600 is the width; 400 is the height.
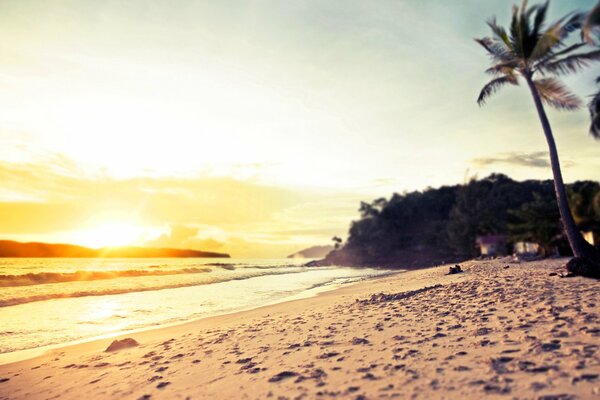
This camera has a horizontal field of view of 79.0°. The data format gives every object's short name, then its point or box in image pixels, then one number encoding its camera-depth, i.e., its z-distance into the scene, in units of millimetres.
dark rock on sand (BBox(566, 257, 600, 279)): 11484
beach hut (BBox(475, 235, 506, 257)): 52094
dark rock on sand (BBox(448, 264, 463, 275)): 22859
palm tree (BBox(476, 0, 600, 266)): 15469
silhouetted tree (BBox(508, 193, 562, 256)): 31031
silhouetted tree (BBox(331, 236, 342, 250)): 148600
